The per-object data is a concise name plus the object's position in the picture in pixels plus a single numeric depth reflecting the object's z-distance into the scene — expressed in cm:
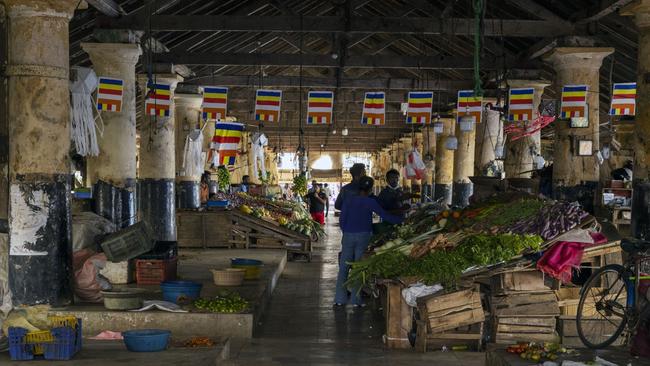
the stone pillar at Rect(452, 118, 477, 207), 2223
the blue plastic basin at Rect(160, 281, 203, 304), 877
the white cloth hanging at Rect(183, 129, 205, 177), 1934
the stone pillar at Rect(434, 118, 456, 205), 2533
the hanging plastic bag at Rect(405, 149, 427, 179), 2409
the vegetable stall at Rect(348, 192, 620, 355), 759
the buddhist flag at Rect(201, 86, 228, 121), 1572
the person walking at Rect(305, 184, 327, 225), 2355
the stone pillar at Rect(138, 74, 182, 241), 1531
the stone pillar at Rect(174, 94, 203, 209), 1930
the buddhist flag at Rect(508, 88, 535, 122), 1517
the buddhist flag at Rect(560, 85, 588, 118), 1306
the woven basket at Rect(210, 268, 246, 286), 1019
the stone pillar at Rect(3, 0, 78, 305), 796
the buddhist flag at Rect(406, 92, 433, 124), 1611
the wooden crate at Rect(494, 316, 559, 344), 768
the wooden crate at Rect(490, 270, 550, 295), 770
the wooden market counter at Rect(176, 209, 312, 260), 1669
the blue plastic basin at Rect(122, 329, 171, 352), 650
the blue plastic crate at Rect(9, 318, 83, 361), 609
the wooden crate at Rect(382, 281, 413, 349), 784
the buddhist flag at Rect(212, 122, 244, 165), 1886
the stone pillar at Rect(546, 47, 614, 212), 1328
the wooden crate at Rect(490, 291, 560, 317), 768
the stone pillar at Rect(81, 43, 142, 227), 1225
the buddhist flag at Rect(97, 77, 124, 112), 1222
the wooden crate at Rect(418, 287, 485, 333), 755
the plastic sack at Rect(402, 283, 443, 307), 770
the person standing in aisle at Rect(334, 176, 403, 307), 976
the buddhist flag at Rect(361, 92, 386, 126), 1647
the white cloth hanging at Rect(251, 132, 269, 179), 2320
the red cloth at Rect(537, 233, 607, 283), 759
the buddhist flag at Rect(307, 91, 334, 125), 1580
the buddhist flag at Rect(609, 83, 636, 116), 1492
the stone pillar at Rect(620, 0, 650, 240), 933
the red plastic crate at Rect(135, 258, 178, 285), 991
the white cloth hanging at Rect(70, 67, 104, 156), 1023
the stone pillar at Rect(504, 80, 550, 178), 1714
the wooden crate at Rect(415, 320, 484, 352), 766
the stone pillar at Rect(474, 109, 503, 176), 1844
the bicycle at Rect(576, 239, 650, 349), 679
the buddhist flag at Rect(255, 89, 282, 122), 1578
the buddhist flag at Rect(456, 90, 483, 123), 1580
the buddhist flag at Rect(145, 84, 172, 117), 1458
